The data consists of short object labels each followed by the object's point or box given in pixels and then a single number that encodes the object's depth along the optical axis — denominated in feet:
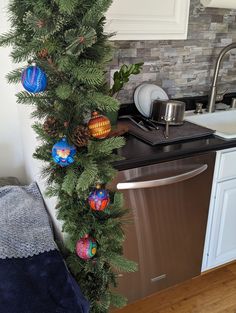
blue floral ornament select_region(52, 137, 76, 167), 2.48
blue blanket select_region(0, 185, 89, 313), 2.92
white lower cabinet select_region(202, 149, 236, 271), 5.23
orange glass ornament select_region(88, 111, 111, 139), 2.60
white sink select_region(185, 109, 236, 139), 6.49
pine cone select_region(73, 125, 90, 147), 2.58
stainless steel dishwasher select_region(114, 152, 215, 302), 4.55
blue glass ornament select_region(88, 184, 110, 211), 2.69
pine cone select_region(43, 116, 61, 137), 2.63
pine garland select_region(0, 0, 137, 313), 2.28
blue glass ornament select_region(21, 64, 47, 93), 2.35
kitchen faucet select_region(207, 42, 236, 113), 6.18
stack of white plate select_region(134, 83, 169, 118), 6.00
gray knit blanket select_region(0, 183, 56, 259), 3.43
